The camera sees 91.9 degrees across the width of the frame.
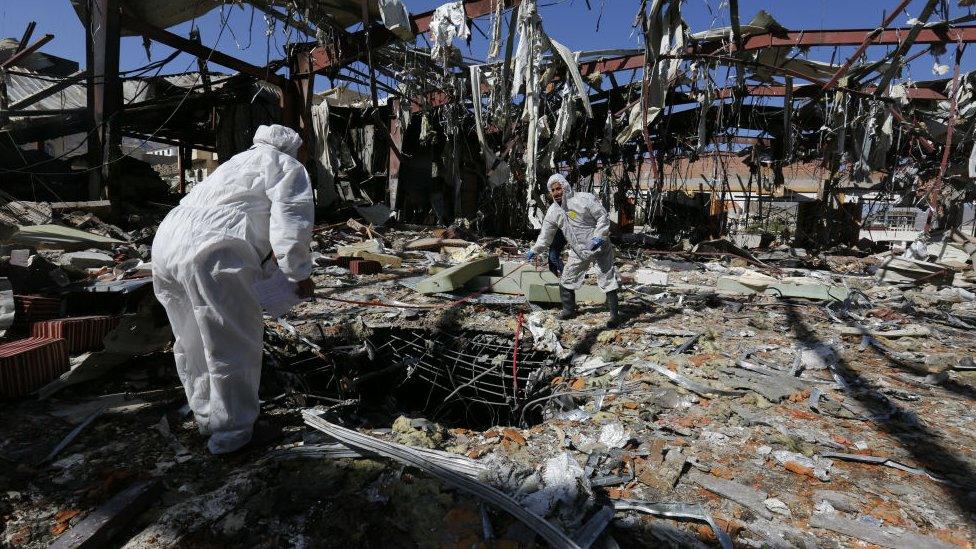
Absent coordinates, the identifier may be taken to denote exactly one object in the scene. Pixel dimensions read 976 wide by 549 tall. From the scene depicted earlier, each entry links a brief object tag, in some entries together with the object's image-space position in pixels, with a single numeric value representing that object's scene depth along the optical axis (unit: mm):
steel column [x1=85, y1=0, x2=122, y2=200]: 6938
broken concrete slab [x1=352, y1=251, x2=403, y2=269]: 7242
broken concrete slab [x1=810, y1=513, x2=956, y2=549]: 1975
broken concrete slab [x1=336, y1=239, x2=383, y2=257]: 7493
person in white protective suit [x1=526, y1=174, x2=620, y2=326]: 5153
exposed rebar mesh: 4898
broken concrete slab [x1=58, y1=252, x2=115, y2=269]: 5316
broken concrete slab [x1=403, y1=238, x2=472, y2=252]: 8672
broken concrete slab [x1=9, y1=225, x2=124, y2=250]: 5438
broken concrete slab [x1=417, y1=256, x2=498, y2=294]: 5773
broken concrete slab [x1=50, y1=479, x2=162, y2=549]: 1848
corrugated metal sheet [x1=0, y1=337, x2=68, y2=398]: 2811
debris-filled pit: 4544
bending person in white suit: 2316
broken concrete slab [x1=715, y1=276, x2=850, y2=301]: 6094
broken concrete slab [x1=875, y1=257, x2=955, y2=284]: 7289
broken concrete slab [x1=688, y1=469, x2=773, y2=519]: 2205
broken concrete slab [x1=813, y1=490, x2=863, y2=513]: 2212
